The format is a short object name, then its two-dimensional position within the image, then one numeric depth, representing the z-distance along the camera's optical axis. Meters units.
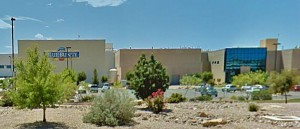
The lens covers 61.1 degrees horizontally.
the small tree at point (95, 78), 61.22
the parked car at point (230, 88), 46.63
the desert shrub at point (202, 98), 26.20
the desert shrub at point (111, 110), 11.19
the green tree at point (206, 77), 69.44
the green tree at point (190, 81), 56.30
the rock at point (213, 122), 11.64
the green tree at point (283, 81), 21.59
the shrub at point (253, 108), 16.97
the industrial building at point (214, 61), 72.50
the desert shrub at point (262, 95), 26.67
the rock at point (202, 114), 14.62
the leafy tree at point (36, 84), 10.12
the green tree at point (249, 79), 46.50
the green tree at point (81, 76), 56.57
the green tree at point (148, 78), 18.55
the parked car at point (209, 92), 36.24
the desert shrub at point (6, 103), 18.69
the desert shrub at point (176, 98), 23.77
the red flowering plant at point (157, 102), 15.92
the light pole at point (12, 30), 26.79
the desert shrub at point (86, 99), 24.02
